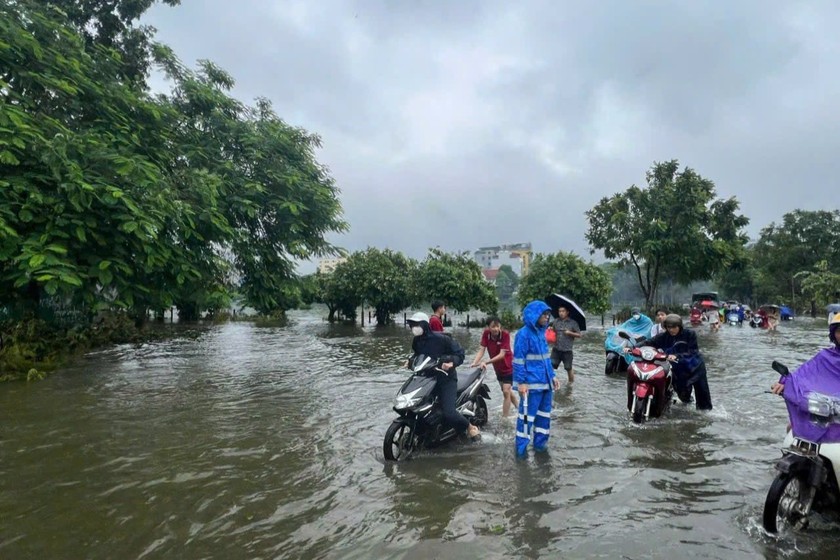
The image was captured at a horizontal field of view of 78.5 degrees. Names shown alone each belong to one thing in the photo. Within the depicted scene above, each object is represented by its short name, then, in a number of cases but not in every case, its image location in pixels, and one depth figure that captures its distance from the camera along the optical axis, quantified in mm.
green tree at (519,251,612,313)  27938
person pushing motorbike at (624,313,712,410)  7145
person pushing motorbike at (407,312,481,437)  5664
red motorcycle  6684
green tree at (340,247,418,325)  31141
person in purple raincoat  3645
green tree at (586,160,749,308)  26234
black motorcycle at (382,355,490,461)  5379
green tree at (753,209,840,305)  40562
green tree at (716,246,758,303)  49747
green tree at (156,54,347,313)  11953
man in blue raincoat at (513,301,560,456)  5609
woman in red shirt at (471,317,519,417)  7332
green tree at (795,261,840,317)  33125
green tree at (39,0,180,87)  14021
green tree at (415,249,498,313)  28719
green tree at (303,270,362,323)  33188
